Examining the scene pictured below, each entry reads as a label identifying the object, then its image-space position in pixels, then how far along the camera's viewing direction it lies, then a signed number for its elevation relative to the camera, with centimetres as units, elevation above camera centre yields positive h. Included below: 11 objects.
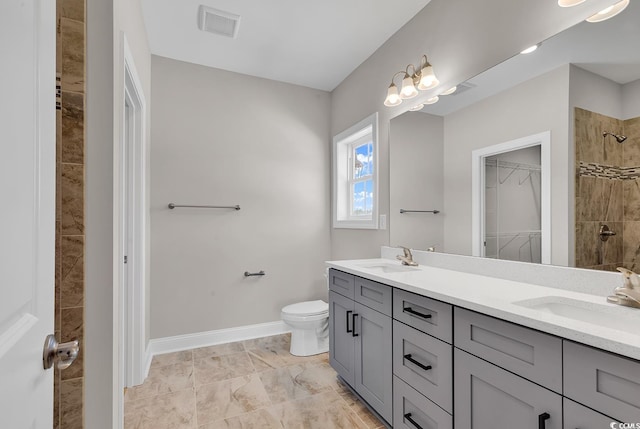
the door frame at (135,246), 215 -23
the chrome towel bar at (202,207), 268 +6
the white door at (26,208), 48 +1
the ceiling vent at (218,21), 216 +140
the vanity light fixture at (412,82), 196 +88
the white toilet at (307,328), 255 -97
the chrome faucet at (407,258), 212 -31
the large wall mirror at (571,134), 119 +37
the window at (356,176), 265 +37
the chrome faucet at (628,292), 106 -27
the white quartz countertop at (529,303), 80 -33
